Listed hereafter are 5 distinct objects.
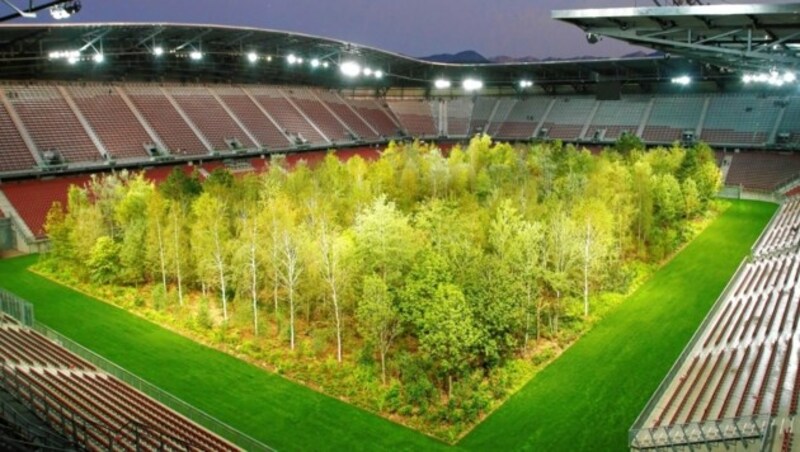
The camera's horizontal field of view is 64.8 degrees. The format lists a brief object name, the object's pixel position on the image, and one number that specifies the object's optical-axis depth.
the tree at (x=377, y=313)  24.75
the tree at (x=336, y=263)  27.12
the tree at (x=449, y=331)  22.81
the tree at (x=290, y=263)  28.28
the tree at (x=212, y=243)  31.53
